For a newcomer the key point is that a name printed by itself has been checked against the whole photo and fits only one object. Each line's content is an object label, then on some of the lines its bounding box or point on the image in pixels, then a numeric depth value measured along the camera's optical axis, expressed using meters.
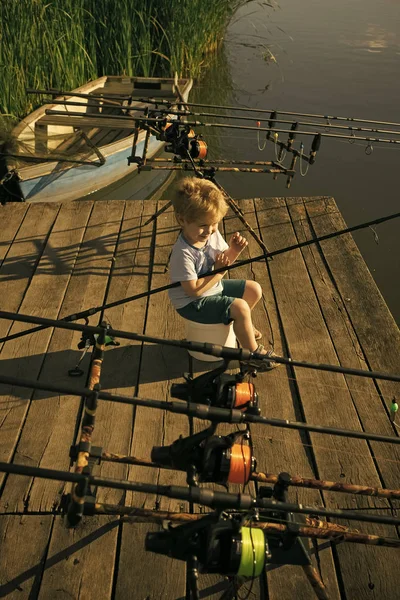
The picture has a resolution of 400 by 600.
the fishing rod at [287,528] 2.00
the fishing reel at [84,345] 3.68
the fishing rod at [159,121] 5.15
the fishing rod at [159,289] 3.30
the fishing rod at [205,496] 1.74
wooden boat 7.36
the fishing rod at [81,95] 5.45
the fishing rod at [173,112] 5.35
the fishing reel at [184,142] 5.23
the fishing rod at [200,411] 2.03
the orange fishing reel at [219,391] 2.42
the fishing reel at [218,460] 2.12
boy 3.53
